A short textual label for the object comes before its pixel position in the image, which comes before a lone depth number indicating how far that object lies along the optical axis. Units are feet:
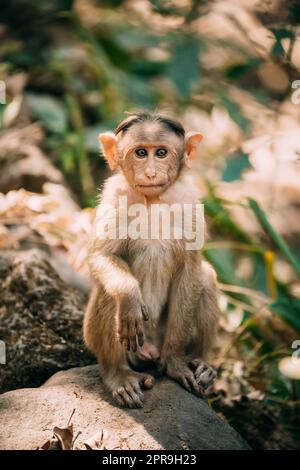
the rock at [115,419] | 13.70
